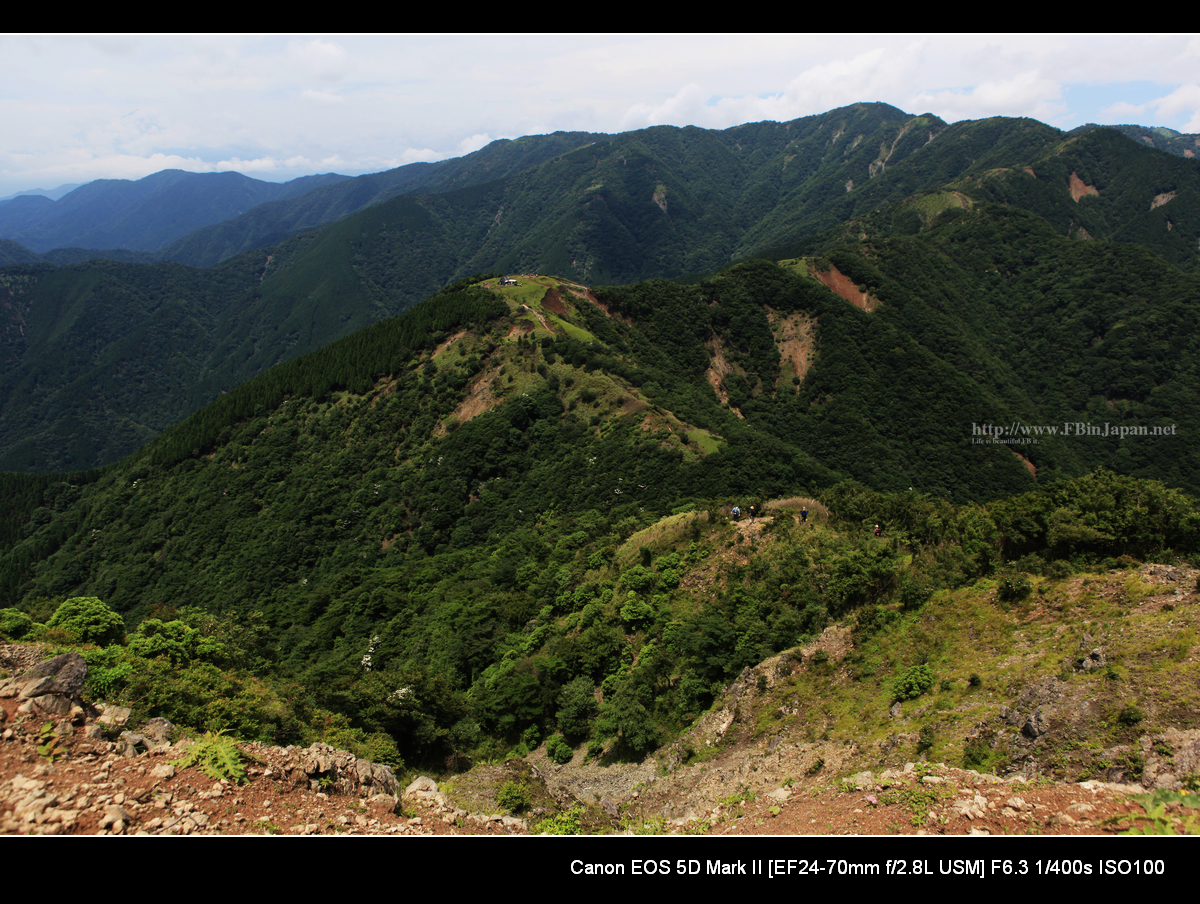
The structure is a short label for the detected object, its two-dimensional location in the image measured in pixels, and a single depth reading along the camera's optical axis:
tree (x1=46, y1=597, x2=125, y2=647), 22.30
